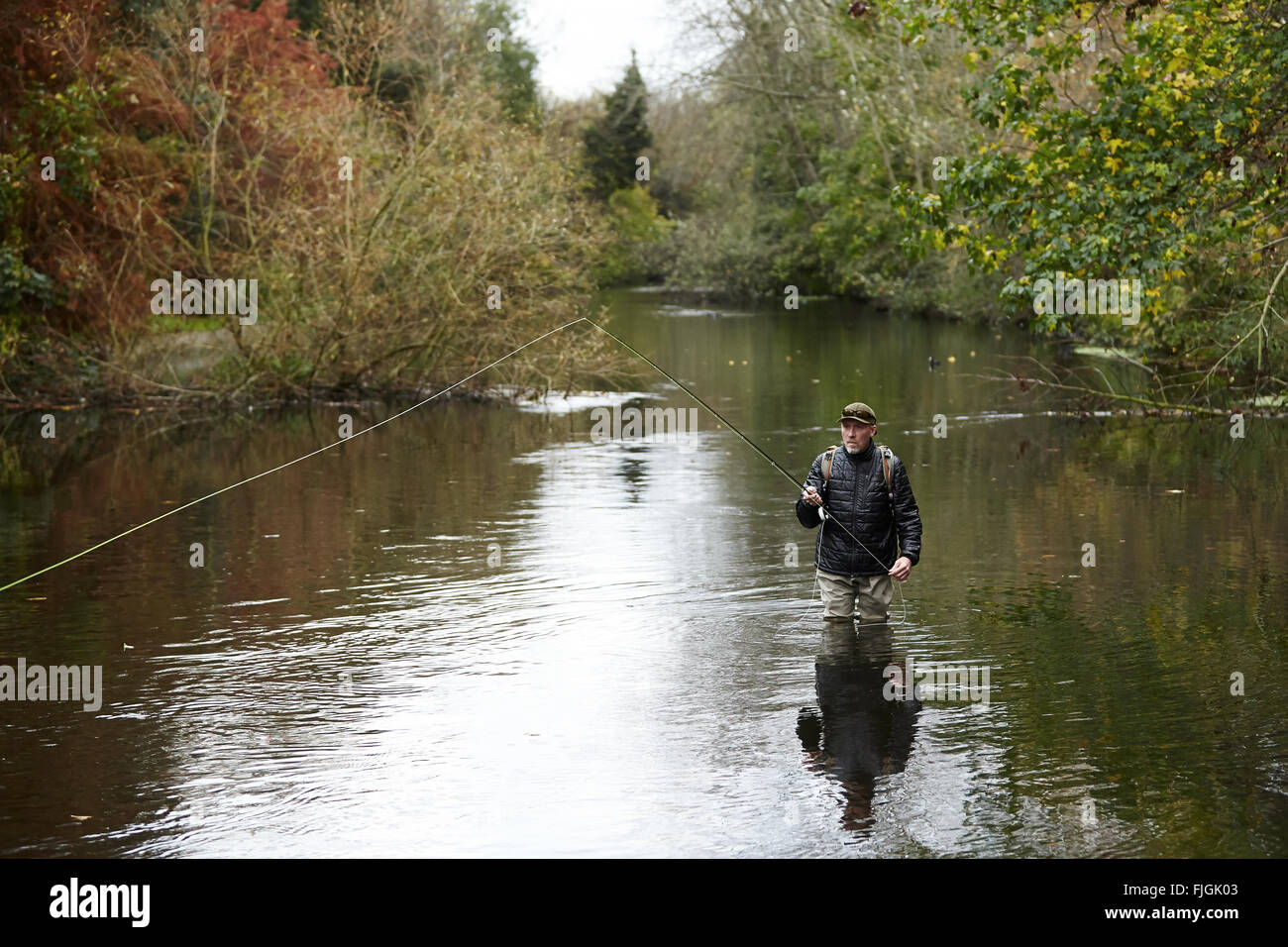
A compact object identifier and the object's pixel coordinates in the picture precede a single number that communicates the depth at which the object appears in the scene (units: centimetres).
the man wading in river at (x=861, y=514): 923
